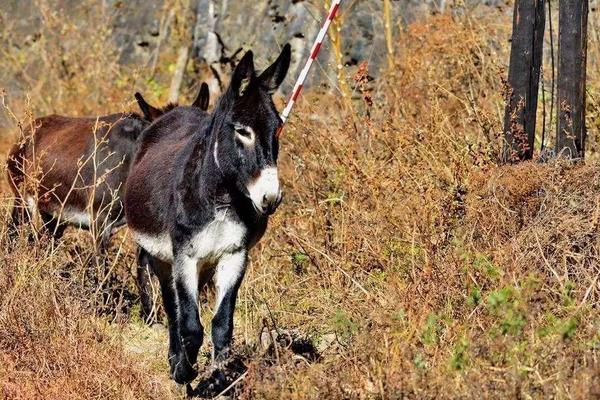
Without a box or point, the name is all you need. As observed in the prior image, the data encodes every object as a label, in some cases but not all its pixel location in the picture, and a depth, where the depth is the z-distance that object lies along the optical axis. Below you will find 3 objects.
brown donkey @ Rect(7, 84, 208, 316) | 15.66
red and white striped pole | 11.38
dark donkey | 10.01
